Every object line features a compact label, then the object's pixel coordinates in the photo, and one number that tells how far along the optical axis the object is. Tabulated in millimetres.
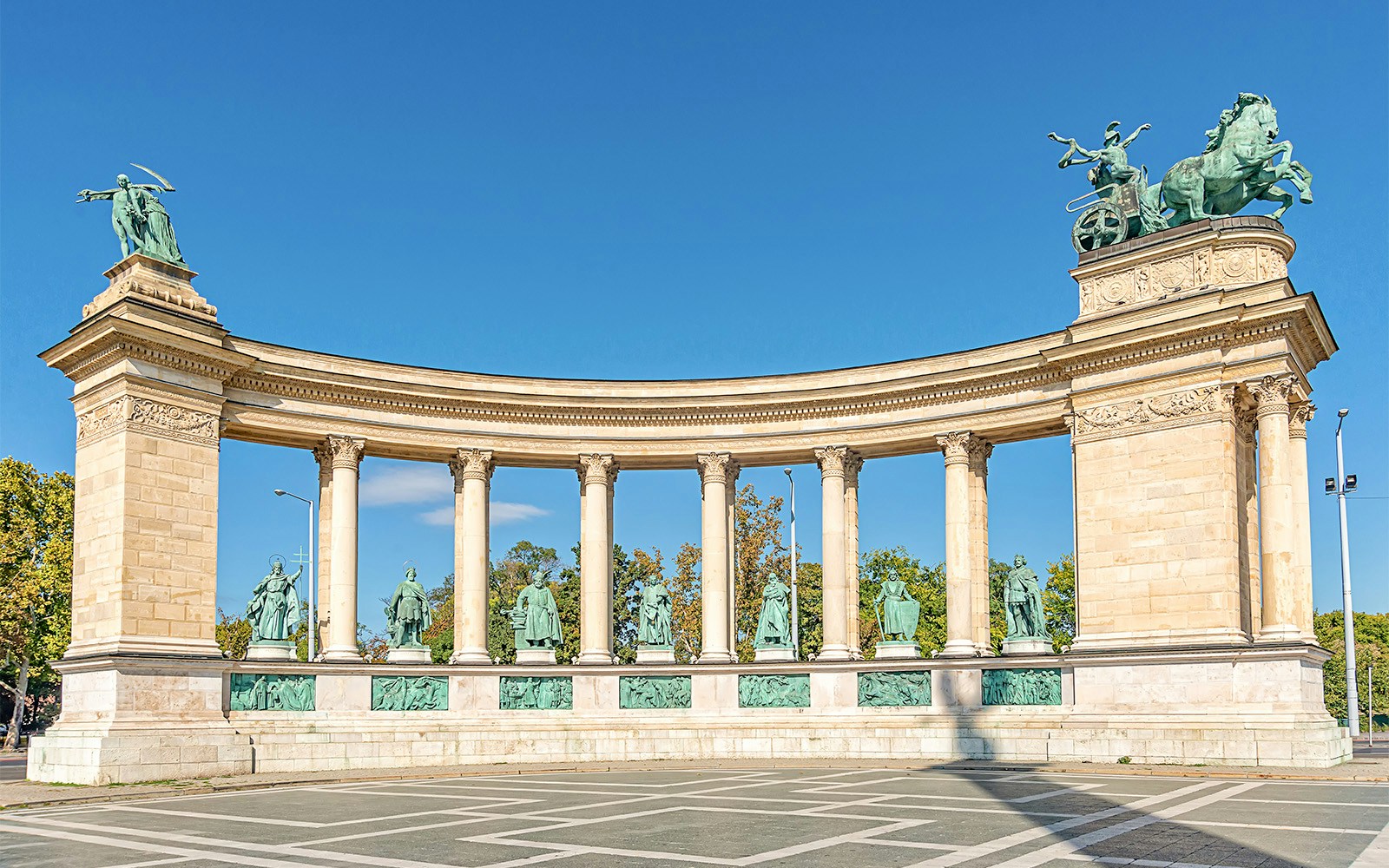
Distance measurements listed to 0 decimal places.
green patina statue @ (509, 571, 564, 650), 48594
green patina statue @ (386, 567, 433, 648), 47094
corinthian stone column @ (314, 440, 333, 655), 46031
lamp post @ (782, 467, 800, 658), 56875
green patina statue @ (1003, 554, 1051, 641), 44812
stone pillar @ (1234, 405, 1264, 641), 40969
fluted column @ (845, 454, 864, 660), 48312
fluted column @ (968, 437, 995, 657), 45875
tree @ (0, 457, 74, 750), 64562
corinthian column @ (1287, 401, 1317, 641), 39938
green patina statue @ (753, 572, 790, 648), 48500
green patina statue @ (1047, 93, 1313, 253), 42188
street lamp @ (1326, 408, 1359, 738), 57281
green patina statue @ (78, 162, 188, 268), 42906
